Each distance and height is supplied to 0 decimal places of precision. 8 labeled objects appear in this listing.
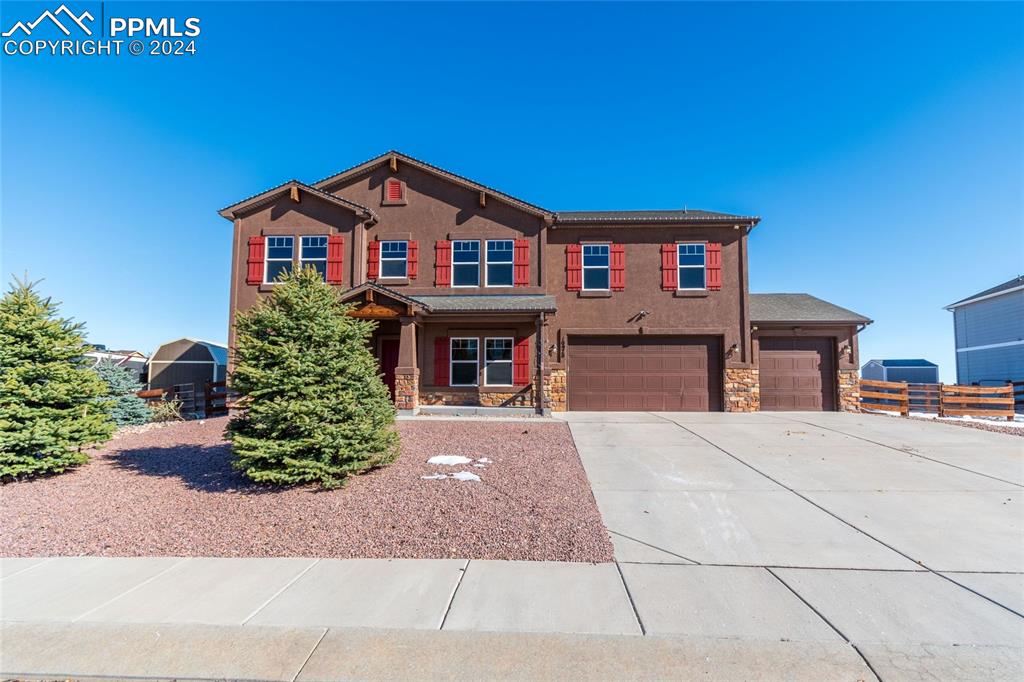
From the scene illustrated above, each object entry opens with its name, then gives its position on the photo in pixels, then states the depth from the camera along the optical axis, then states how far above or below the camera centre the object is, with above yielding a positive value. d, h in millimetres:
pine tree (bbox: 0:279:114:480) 6500 -392
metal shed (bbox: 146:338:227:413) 16531 -15
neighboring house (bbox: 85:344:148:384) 17369 +363
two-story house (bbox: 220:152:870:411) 14648 +2620
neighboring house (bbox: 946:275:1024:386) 20469 +1899
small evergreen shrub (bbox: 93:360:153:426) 11666 -789
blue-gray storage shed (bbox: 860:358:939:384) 28047 +152
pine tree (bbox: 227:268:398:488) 5906 -316
